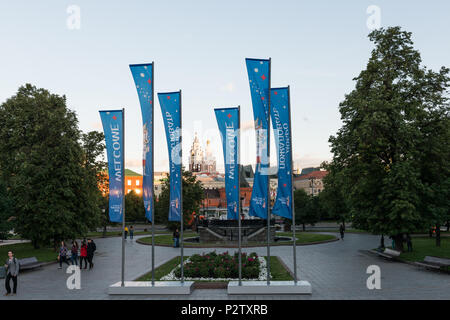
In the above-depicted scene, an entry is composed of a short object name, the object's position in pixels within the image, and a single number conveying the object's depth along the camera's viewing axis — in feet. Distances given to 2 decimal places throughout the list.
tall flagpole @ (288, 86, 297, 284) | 51.49
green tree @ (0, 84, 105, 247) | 110.52
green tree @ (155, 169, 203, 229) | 191.21
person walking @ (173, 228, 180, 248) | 127.13
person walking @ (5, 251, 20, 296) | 52.39
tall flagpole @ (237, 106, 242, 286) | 51.59
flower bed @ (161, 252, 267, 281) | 62.90
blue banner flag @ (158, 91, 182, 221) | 53.83
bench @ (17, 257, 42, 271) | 74.18
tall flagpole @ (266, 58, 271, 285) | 50.03
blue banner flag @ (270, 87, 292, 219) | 52.70
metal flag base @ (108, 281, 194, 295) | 51.70
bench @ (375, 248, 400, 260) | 87.04
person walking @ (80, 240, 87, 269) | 79.56
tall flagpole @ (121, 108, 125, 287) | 52.37
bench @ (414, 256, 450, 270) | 67.97
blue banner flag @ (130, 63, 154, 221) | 53.93
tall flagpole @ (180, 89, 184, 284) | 54.24
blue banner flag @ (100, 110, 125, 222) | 53.36
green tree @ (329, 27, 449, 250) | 87.51
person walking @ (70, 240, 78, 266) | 80.43
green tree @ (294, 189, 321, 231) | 210.18
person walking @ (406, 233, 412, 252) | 95.54
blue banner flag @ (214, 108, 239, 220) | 52.95
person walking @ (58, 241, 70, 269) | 79.34
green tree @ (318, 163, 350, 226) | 189.09
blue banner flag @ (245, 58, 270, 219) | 51.98
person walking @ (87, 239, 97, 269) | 79.82
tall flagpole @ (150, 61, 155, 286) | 54.24
